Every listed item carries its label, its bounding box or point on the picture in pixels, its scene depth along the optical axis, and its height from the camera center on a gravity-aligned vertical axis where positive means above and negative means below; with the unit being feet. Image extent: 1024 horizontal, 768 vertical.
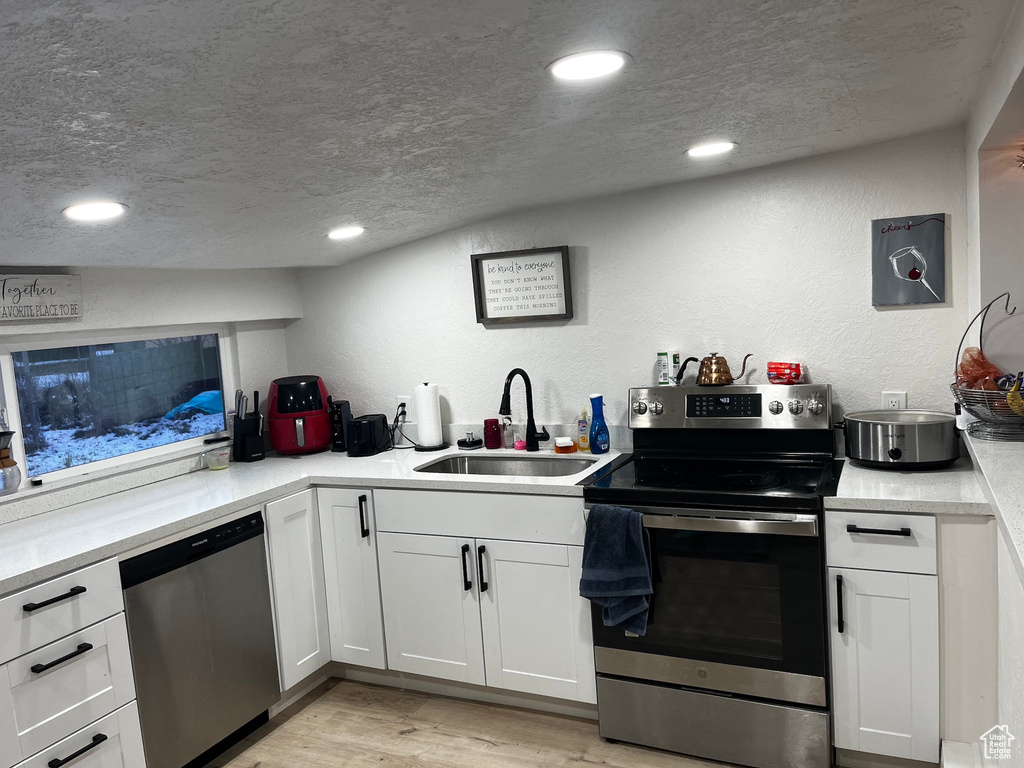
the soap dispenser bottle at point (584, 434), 10.32 -1.43
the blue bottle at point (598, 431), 10.05 -1.37
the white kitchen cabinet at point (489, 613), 8.80 -3.30
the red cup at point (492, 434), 10.87 -1.43
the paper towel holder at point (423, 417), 11.18 -1.16
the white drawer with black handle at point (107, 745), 6.96 -3.54
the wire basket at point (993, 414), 7.14 -1.07
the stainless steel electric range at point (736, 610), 7.50 -2.90
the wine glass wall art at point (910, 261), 8.54 +0.46
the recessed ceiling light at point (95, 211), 6.62 +1.25
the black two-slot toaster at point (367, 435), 11.14 -1.36
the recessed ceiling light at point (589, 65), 4.97 +1.67
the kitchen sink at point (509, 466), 10.23 -1.82
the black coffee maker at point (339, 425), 11.71 -1.24
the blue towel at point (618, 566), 7.98 -2.48
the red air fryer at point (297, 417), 11.48 -1.07
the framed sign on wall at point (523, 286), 10.40 +0.58
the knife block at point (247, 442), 11.38 -1.37
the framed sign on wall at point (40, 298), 8.49 +0.70
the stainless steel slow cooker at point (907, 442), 7.73 -1.38
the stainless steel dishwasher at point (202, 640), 7.80 -3.08
